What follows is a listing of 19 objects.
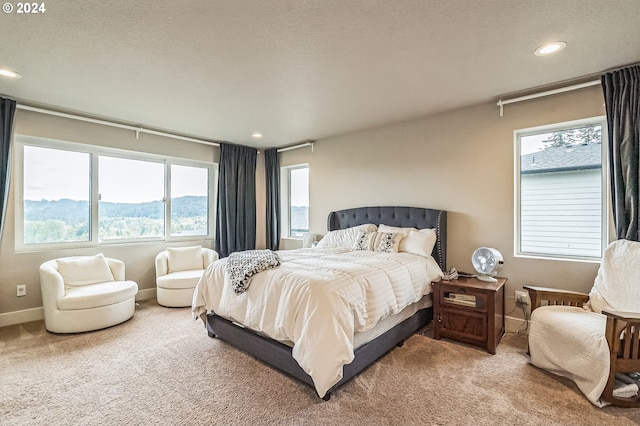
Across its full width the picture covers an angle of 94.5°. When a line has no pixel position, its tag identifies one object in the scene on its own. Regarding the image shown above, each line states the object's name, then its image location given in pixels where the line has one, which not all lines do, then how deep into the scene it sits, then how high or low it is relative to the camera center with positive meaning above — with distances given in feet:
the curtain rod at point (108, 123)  11.06 +3.86
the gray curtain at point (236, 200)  16.90 +0.77
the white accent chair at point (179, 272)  13.03 -2.82
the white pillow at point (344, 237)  13.05 -1.07
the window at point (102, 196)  11.78 +0.78
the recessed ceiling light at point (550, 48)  7.18 +4.13
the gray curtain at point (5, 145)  10.36 +2.35
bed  6.51 -3.00
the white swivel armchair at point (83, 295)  10.10 -2.94
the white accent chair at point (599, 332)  6.19 -2.69
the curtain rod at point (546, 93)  9.00 +3.93
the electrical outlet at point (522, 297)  10.08 -2.84
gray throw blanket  8.19 -1.54
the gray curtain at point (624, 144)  8.14 +1.98
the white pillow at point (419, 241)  11.02 -1.07
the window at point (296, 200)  17.81 +0.81
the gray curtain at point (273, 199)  18.24 +0.86
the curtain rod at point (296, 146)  16.61 +3.87
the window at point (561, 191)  9.45 +0.77
